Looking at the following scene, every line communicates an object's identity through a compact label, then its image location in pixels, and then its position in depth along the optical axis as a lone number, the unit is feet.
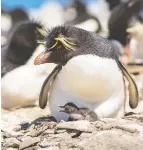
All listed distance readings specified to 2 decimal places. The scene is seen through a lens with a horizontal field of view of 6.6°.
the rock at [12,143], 13.29
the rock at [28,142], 13.18
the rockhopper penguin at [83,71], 13.68
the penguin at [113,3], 34.63
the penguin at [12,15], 35.28
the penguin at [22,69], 16.28
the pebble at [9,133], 13.58
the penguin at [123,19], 27.60
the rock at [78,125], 13.17
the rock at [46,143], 13.07
